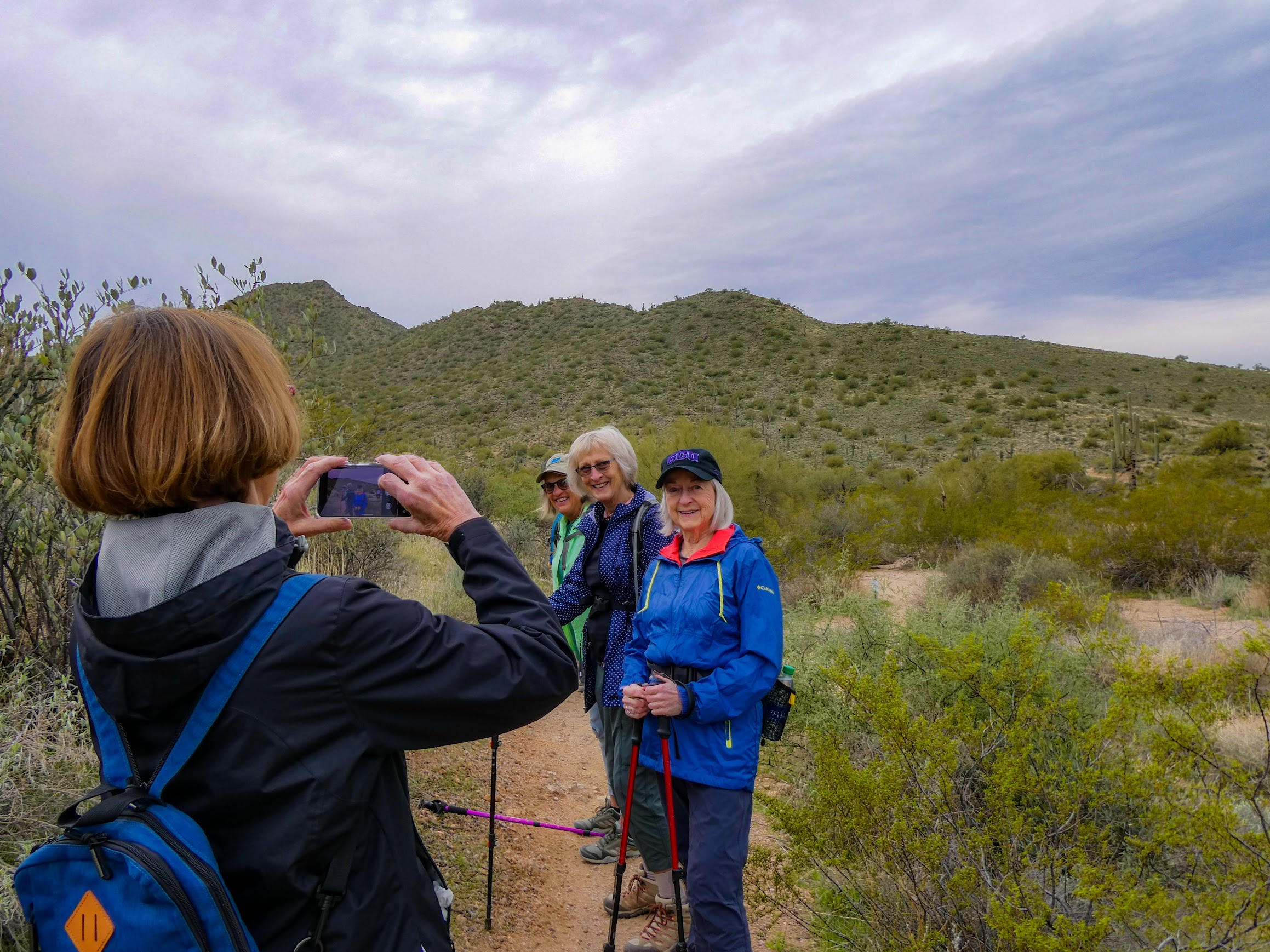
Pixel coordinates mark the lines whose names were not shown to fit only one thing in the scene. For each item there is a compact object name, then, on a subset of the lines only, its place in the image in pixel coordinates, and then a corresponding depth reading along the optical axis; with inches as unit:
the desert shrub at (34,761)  99.7
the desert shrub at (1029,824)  82.5
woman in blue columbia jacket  104.9
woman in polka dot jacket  128.3
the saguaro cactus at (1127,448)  593.6
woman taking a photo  39.8
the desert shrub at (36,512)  133.5
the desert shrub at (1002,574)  346.2
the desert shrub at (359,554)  262.1
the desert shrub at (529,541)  424.5
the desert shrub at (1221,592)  346.3
